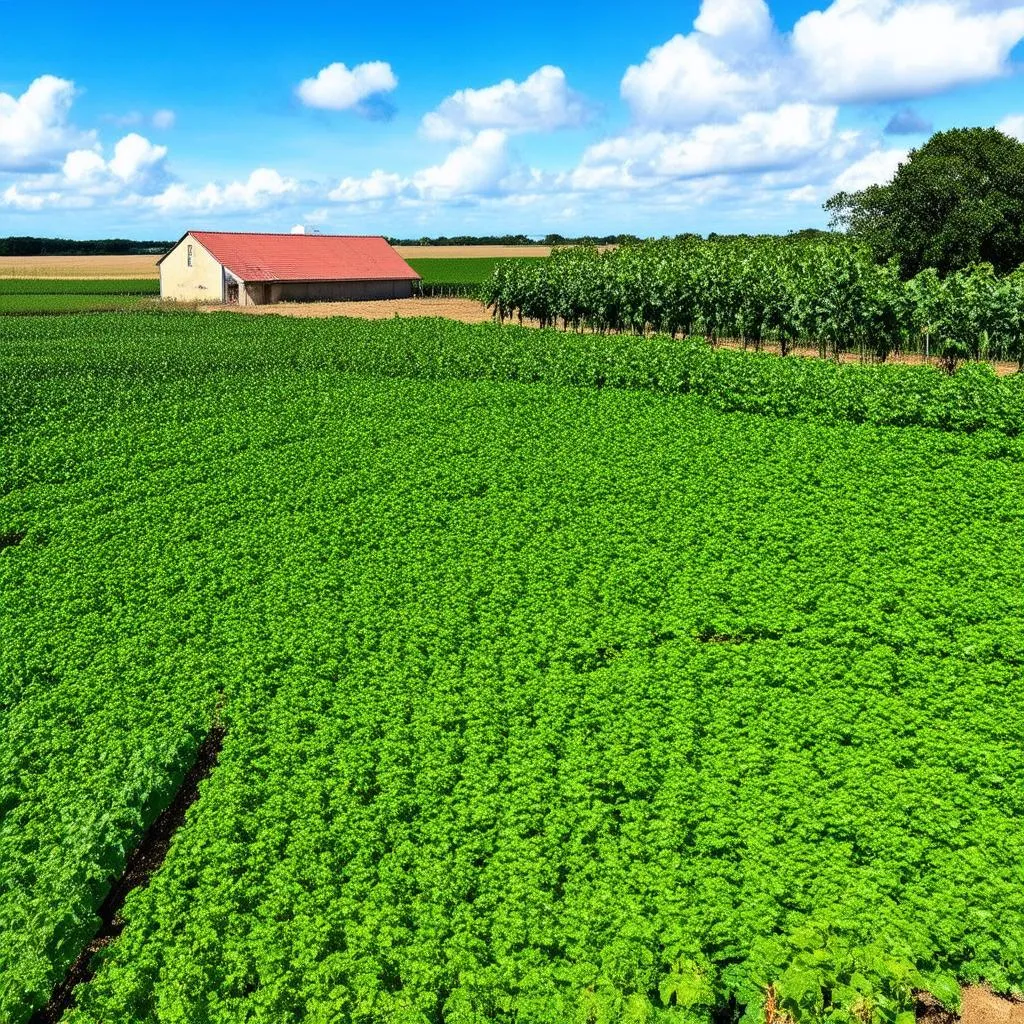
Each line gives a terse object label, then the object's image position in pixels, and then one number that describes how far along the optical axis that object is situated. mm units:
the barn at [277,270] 70375
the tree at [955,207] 53500
